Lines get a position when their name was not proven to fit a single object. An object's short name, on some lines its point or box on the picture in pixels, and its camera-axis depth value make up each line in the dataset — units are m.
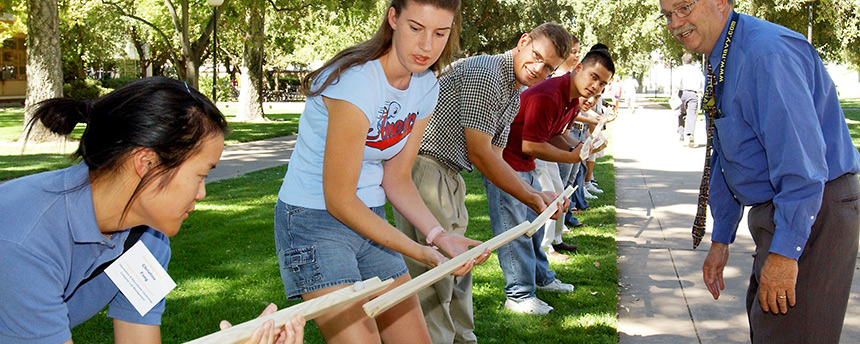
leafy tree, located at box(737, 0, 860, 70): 22.50
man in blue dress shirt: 2.61
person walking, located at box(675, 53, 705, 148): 16.59
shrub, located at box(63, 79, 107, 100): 32.16
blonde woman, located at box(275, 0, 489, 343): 2.65
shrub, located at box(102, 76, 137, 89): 40.44
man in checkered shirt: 4.10
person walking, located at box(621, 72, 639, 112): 31.02
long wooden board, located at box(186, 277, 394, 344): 1.87
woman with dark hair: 1.83
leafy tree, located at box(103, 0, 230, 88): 21.09
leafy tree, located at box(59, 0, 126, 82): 31.64
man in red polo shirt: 5.09
